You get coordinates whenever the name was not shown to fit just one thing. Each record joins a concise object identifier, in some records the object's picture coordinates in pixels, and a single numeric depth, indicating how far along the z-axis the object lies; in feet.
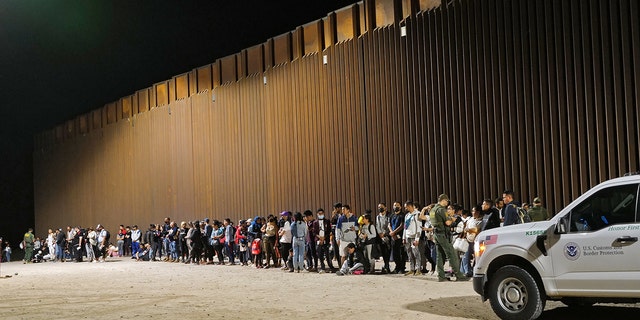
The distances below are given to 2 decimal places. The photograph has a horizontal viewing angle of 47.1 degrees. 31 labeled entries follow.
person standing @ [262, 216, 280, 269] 73.10
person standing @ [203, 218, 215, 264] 90.12
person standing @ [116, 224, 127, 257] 119.05
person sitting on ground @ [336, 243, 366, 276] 60.08
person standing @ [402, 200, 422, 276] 55.62
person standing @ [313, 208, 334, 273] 66.18
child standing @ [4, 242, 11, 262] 139.54
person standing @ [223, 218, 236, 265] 84.77
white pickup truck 28.60
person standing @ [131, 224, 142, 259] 111.86
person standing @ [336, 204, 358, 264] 60.64
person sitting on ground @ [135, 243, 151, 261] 108.06
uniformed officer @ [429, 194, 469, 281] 50.06
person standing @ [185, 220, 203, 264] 89.86
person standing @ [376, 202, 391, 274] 59.98
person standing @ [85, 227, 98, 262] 112.16
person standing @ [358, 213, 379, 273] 59.98
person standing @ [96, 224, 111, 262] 111.14
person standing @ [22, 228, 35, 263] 129.39
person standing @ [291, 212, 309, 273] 64.95
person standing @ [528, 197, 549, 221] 52.13
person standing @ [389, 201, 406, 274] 59.16
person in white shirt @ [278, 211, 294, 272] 69.05
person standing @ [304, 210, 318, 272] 67.41
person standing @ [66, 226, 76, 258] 120.55
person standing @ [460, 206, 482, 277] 49.85
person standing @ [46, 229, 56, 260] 130.31
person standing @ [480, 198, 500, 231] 46.03
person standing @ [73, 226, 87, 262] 116.28
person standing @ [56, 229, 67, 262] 122.94
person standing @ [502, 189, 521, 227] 44.80
